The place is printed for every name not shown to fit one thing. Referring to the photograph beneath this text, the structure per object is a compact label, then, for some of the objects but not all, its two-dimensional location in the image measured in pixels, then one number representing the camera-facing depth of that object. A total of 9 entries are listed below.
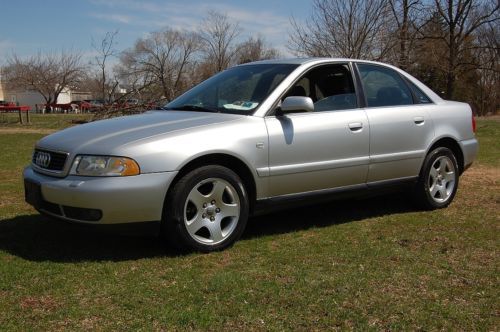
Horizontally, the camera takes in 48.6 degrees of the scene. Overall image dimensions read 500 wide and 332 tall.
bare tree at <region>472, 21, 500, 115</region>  35.88
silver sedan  3.94
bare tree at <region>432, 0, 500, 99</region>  31.00
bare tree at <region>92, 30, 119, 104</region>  21.11
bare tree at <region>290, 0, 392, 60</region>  16.56
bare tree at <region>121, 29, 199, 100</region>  22.45
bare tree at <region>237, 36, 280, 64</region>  34.34
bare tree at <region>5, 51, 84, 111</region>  63.44
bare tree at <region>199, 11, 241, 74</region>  33.47
